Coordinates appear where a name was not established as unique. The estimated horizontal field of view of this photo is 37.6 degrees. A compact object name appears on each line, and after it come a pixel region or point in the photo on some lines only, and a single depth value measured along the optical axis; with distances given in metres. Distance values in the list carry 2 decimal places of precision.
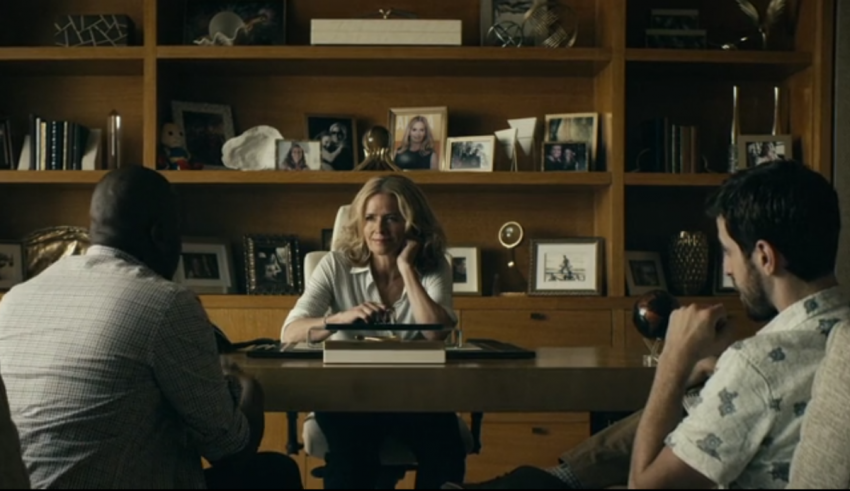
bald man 2.04
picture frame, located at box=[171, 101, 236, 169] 4.89
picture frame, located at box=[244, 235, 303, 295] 4.81
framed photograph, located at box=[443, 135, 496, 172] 4.80
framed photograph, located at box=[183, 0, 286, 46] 4.83
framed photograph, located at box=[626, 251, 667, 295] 4.80
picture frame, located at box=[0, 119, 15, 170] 4.80
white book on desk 2.62
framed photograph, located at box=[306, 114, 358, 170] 4.90
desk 2.46
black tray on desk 2.80
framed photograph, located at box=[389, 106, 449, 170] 4.88
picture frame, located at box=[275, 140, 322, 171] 4.77
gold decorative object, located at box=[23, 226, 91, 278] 4.91
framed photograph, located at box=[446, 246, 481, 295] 4.87
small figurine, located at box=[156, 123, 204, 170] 4.73
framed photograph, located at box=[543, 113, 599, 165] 4.83
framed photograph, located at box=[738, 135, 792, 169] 4.82
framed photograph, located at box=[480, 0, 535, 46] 4.82
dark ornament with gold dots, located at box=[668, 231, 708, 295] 4.82
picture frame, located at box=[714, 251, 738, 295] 4.85
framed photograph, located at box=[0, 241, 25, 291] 4.84
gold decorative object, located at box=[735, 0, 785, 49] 4.80
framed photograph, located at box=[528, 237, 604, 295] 4.74
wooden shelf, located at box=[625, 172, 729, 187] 4.68
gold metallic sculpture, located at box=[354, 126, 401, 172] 4.77
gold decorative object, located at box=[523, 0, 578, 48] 4.76
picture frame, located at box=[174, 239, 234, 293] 4.79
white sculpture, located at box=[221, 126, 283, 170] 4.82
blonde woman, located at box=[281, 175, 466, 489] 3.59
